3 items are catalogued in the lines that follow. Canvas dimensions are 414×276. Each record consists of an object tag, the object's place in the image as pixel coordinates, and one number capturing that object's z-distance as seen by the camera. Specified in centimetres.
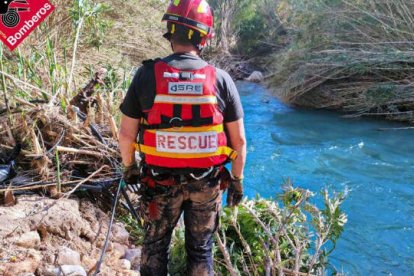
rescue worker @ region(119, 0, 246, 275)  204
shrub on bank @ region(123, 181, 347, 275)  249
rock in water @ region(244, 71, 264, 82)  1475
